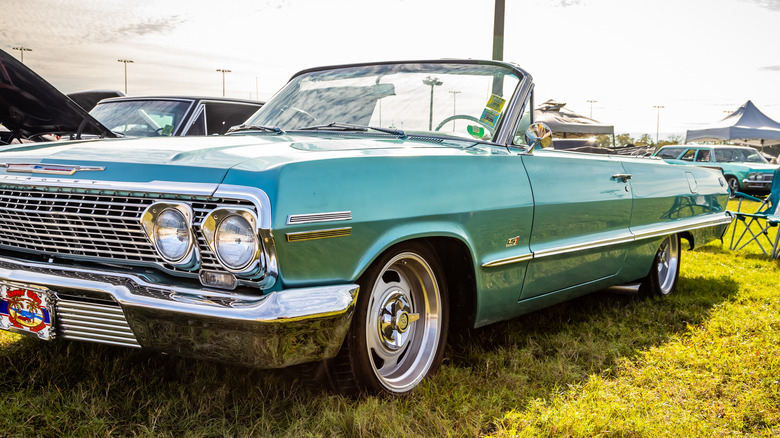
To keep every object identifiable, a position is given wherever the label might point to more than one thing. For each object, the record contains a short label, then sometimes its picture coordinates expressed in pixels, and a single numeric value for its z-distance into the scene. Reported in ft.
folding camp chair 23.00
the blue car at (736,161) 56.49
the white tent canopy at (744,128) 88.12
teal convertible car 6.92
